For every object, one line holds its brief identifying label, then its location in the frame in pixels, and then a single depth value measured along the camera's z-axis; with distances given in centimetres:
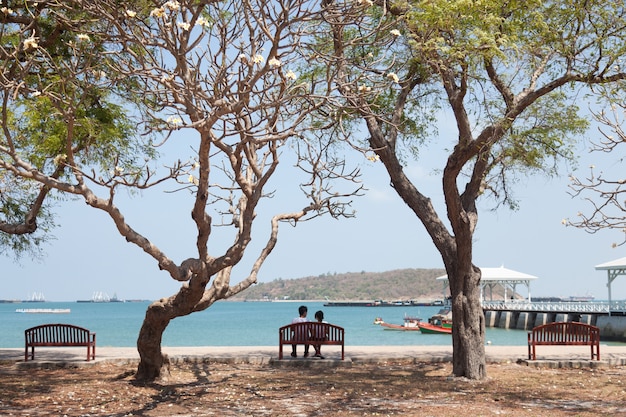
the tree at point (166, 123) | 864
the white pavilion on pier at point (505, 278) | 5106
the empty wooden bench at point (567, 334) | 1541
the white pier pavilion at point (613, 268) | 4044
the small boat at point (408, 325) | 5614
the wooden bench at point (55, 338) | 1458
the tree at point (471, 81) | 1138
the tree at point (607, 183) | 1177
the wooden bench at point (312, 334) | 1475
